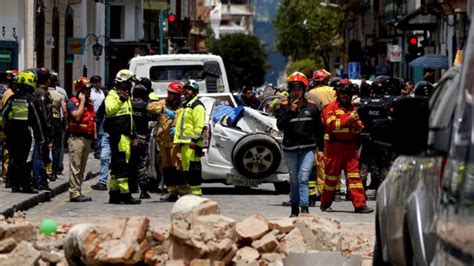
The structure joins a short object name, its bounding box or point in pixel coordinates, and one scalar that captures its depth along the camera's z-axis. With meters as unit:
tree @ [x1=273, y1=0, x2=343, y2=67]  117.25
